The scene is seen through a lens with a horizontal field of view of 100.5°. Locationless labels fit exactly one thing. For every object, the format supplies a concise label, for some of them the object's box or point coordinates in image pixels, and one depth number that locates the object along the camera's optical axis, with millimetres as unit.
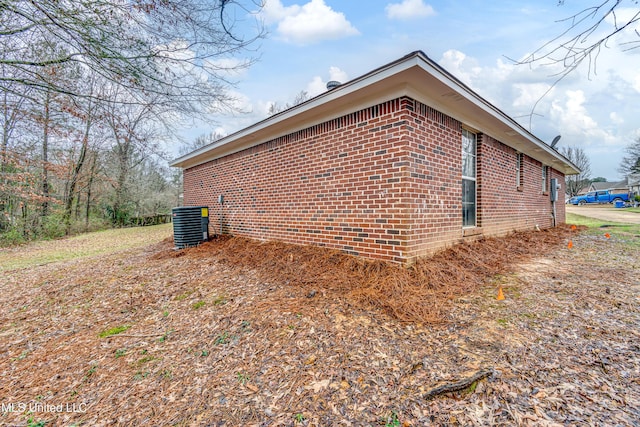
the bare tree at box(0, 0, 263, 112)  3383
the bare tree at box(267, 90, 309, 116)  20616
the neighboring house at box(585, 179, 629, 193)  47638
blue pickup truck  31975
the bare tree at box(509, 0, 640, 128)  1835
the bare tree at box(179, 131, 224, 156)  27627
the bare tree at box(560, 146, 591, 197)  50969
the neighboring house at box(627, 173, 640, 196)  39781
